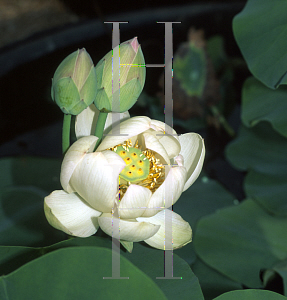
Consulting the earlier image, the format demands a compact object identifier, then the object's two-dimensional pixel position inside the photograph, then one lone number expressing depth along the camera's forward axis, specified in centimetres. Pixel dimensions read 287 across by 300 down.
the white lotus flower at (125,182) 113
